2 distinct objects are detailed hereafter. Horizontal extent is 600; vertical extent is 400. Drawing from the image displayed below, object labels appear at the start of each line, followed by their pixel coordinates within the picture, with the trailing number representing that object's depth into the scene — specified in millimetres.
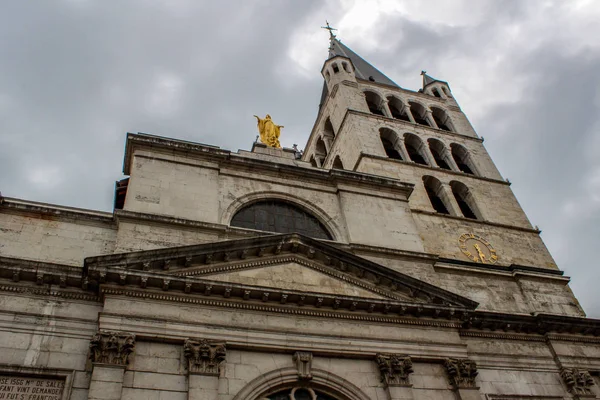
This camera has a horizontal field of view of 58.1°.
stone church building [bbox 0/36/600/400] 12766
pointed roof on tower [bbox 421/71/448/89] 36438
